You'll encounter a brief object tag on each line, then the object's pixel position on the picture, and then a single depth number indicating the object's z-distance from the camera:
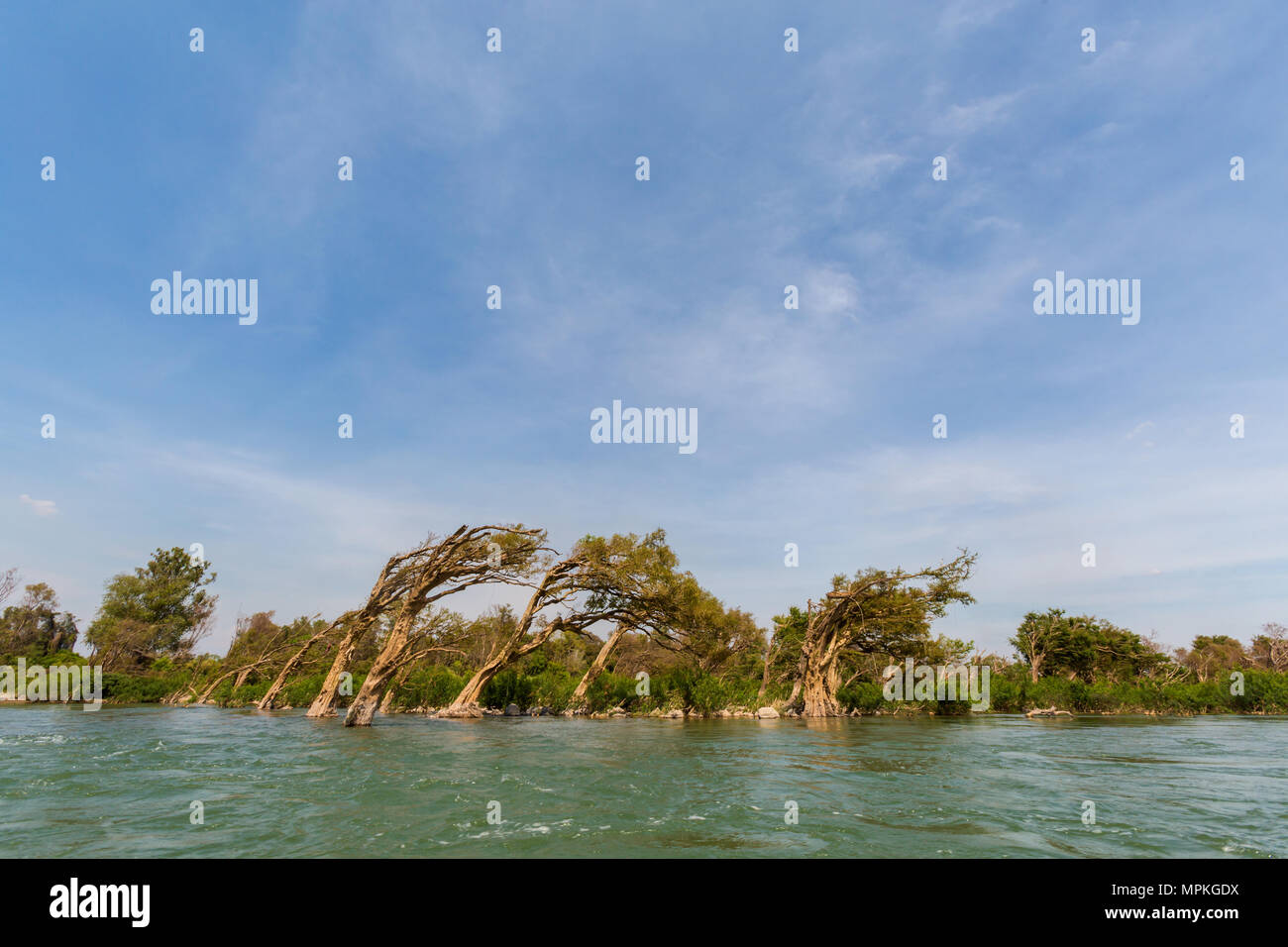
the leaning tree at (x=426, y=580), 29.30
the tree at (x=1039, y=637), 55.22
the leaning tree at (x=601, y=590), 35.47
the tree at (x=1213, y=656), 72.25
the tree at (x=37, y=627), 67.56
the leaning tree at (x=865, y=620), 37.88
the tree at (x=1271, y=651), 69.31
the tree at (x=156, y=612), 68.38
